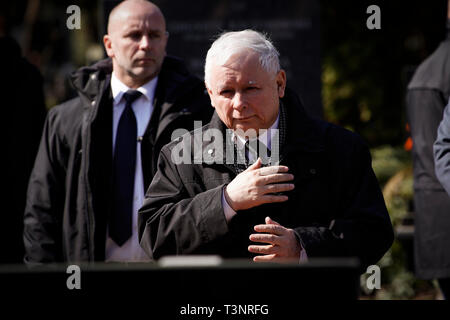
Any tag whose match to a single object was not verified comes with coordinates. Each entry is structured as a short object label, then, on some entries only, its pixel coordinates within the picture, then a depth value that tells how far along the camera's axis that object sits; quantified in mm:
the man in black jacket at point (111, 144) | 7820
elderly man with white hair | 5441
